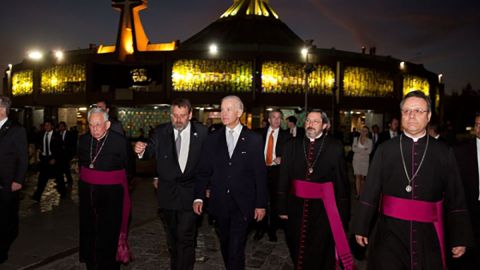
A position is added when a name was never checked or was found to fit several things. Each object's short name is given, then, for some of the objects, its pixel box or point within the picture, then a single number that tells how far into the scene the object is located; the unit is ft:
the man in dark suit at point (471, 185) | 14.43
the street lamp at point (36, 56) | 150.57
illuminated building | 124.67
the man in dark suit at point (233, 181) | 14.79
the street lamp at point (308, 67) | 85.45
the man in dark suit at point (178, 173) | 15.61
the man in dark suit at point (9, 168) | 18.51
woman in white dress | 36.57
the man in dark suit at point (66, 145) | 36.83
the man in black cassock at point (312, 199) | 15.28
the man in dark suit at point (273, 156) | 23.52
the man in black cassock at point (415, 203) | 11.69
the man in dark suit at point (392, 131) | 33.69
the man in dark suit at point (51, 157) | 34.53
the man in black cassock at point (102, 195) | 15.56
